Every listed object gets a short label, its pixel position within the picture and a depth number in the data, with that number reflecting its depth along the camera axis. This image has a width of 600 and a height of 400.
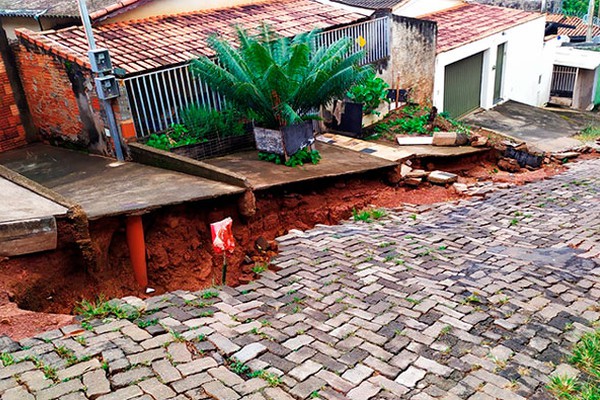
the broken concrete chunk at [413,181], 10.91
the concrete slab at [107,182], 7.25
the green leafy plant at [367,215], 9.12
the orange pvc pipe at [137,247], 7.03
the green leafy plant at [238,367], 4.65
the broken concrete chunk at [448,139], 12.56
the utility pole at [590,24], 23.19
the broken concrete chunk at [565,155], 13.83
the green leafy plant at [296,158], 10.06
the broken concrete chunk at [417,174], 11.01
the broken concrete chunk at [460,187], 10.69
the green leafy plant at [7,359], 4.44
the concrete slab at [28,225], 5.75
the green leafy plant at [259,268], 6.83
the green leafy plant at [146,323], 5.20
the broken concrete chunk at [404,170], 11.06
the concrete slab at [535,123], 16.25
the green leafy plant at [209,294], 5.95
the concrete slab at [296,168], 9.16
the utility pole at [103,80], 8.88
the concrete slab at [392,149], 11.66
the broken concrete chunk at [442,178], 11.02
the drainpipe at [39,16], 10.87
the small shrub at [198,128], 10.04
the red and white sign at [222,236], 6.28
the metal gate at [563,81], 22.30
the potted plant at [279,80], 9.52
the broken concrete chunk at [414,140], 12.66
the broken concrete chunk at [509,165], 12.91
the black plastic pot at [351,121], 12.52
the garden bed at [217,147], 10.19
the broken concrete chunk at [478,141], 12.87
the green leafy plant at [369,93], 12.95
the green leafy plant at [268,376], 4.52
